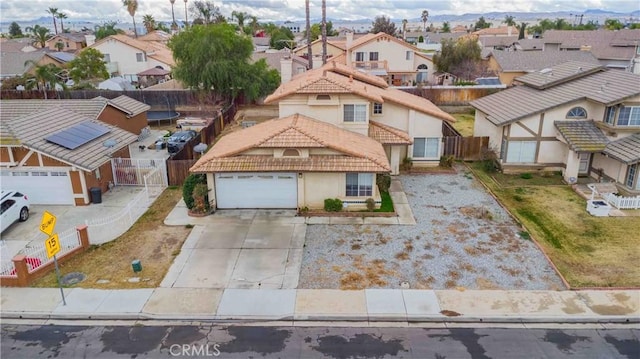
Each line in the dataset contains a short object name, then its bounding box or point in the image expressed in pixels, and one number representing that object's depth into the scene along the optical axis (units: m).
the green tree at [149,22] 120.43
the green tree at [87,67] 50.53
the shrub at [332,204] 20.64
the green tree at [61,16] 129.62
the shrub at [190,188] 20.75
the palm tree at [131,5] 105.94
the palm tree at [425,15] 160.38
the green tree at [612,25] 100.29
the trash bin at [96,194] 21.98
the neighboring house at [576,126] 22.84
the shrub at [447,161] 27.02
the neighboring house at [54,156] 20.97
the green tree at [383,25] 93.51
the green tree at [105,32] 104.04
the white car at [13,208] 19.02
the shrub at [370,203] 20.66
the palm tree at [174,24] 127.16
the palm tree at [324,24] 40.97
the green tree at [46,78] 46.41
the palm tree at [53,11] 128.88
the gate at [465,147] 28.23
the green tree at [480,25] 163.30
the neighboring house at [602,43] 58.53
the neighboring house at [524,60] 52.56
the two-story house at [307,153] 20.36
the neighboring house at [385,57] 53.41
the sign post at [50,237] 13.34
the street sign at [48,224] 13.28
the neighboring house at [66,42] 94.03
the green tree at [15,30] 143.75
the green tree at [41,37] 93.44
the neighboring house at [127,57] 61.16
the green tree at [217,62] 40.88
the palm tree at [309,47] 43.12
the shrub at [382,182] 22.59
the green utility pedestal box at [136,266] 15.99
